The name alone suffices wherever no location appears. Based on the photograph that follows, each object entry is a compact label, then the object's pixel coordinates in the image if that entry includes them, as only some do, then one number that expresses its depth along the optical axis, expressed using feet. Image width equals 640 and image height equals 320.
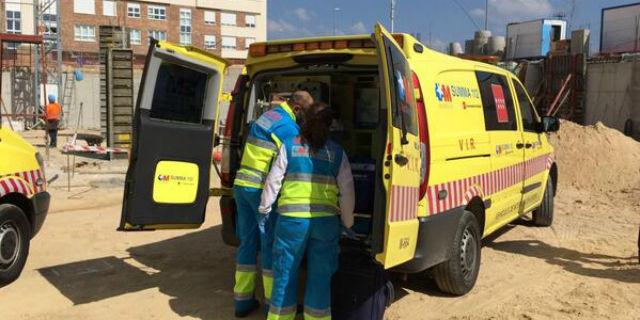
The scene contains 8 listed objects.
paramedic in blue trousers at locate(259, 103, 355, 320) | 12.80
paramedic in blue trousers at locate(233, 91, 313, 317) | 13.56
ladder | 100.40
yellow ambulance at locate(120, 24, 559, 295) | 12.71
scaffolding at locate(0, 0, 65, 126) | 95.22
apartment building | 193.88
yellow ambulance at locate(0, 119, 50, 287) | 17.76
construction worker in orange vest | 59.31
